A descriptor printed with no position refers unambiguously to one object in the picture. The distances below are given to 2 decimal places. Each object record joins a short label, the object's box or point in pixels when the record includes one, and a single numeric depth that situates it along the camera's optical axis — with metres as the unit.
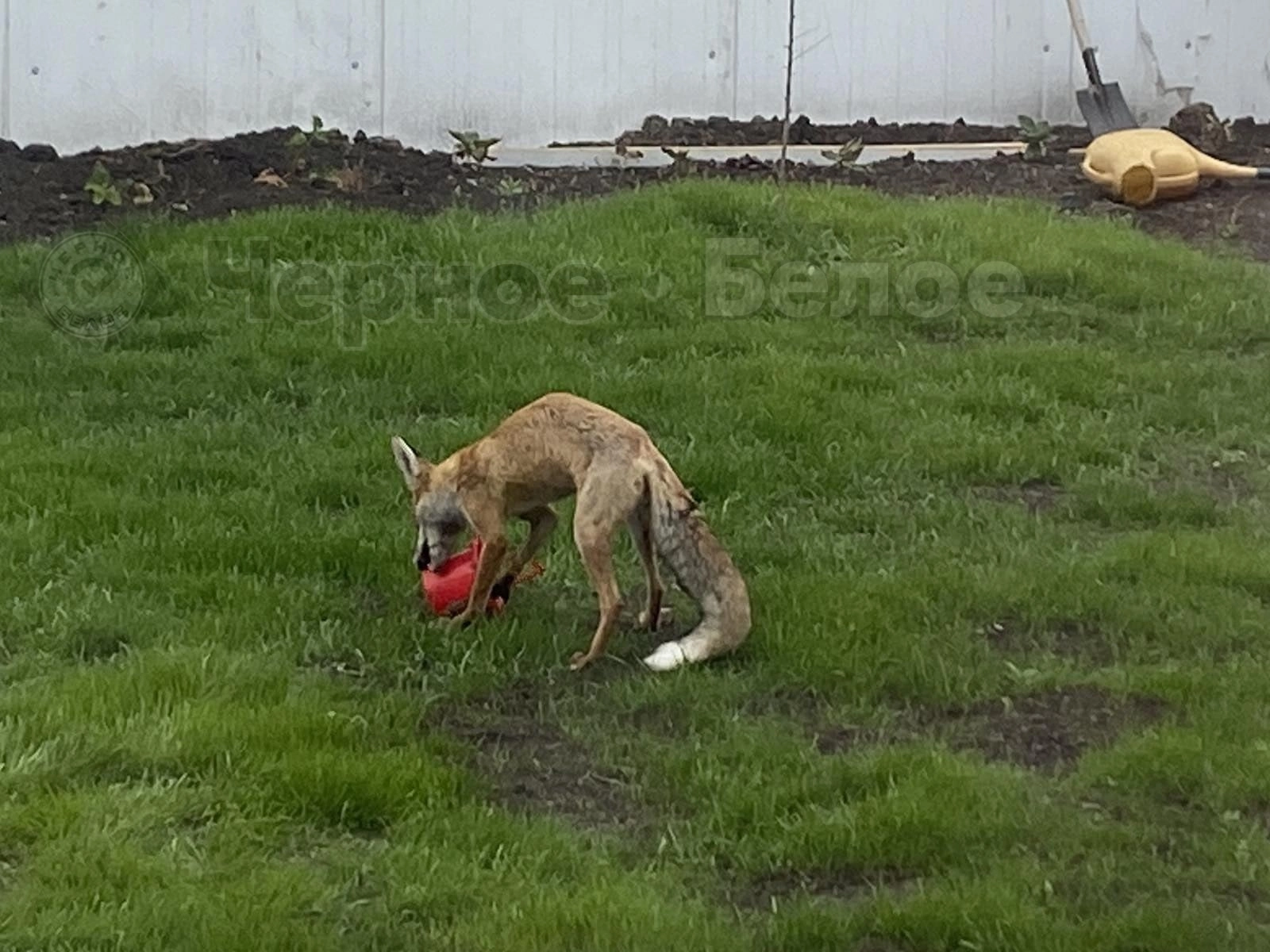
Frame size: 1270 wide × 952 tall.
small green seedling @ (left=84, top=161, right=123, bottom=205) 9.46
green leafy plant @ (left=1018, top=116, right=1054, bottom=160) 11.09
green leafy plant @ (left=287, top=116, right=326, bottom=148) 10.29
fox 5.27
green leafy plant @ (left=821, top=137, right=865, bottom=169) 10.57
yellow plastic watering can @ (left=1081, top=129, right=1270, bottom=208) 9.92
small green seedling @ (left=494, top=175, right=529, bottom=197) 9.90
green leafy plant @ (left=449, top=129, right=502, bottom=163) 10.37
